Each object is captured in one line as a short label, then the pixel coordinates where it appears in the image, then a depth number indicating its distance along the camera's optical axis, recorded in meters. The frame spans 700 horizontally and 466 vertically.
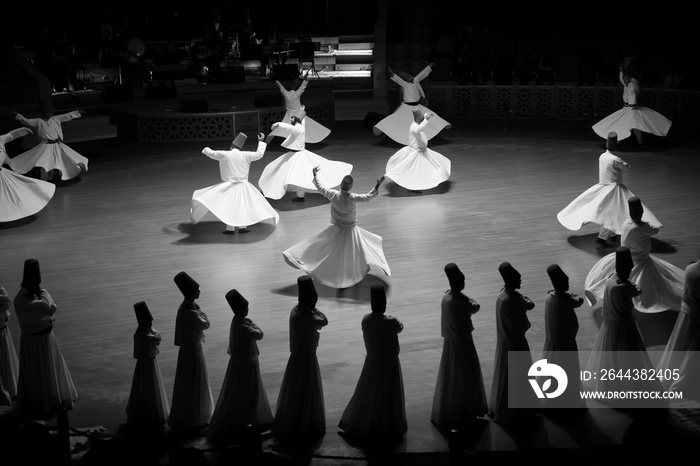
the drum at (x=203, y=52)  22.42
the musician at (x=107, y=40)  22.05
